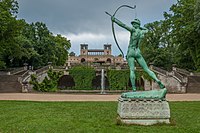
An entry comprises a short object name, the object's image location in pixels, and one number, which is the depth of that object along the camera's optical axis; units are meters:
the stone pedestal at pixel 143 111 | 9.33
